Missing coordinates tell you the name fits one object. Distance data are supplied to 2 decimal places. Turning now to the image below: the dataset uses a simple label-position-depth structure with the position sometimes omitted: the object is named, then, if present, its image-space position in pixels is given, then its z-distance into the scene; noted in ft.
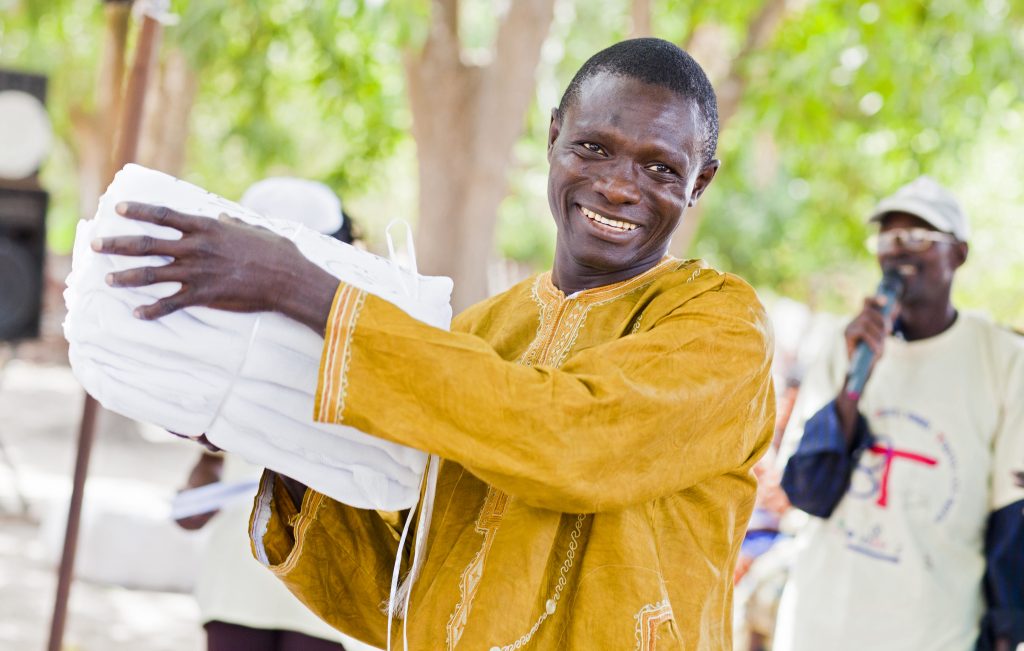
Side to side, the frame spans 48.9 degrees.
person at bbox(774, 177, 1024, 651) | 10.55
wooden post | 11.25
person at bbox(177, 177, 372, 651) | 9.94
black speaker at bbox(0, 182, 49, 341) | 21.17
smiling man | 4.53
